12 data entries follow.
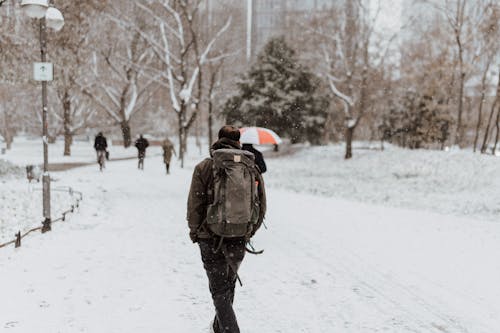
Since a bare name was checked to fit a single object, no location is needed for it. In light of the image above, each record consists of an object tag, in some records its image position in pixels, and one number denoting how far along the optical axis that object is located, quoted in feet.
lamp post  28.91
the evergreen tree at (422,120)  126.93
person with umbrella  27.41
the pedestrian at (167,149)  71.15
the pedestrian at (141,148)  79.51
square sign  28.66
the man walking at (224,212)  12.21
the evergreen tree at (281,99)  115.55
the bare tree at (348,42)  99.04
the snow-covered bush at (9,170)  60.18
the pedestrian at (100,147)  73.97
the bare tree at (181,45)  92.58
